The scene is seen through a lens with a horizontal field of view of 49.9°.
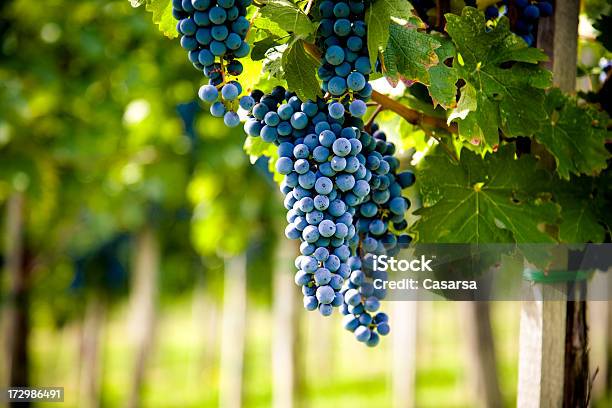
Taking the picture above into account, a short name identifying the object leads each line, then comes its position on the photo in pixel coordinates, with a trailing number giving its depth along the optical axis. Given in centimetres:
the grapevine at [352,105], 115
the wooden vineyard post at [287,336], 613
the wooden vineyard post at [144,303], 746
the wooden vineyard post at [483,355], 492
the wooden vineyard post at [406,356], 727
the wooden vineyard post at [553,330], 159
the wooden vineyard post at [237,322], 753
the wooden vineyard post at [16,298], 661
